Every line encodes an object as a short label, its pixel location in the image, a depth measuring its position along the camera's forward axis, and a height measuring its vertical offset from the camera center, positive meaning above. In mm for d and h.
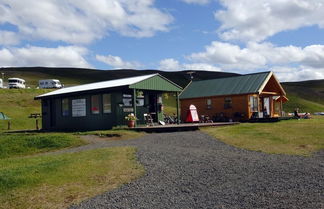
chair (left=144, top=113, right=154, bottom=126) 23905 -411
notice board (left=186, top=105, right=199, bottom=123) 27391 -325
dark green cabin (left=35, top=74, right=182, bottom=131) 22391 +783
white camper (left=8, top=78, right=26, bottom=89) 70375 +6809
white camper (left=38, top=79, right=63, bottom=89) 73188 +6656
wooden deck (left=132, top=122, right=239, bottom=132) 20391 -915
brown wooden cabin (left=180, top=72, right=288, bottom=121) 28438 +1232
